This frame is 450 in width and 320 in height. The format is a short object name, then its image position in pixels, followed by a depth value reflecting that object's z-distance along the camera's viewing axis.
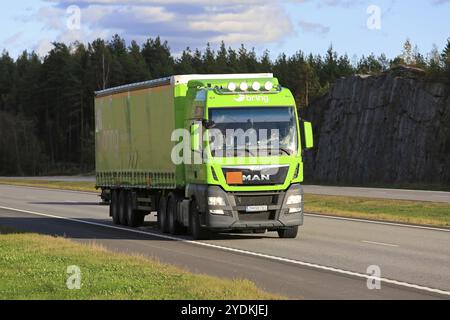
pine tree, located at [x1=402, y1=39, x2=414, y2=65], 85.24
